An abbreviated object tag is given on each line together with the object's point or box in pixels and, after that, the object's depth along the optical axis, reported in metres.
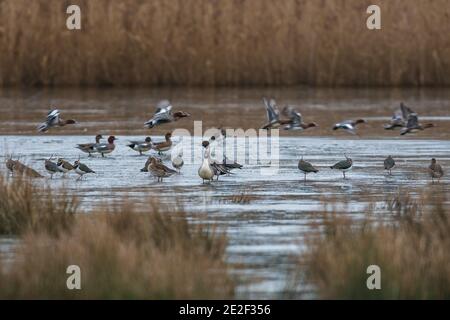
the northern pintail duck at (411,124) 18.45
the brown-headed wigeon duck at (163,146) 17.83
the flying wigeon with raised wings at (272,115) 18.38
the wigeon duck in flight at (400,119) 18.92
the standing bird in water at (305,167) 15.16
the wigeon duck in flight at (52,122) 18.23
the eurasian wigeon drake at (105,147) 17.33
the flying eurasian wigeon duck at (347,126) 18.00
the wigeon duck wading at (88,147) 17.36
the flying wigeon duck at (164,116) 18.28
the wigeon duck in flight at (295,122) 18.69
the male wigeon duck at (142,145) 17.79
